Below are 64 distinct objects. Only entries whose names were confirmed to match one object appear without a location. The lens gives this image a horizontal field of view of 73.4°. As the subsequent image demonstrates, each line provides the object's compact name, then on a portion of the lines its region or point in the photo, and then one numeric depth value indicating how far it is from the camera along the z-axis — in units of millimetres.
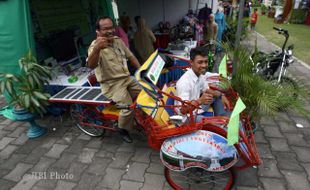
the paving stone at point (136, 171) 3045
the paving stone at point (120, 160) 3313
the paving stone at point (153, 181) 2871
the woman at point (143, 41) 5895
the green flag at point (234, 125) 1829
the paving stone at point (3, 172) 3296
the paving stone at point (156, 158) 3332
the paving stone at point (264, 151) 3255
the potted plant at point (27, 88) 3543
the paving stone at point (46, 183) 3016
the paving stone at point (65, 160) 3396
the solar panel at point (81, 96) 3508
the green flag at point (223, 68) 2738
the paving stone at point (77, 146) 3712
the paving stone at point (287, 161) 3018
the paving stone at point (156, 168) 3120
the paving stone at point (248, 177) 2811
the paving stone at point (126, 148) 3623
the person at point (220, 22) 8445
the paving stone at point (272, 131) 3715
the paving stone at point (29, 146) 3774
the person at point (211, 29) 7914
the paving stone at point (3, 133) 4258
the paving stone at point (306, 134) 3581
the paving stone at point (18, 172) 3207
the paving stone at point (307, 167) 2941
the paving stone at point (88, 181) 2971
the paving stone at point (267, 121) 4052
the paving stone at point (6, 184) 3051
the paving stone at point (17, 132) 4237
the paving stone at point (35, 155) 3545
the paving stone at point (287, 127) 3802
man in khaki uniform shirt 3142
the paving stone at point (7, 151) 3689
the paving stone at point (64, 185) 2981
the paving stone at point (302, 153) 3153
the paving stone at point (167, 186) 2832
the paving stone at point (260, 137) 3580
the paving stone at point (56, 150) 3631
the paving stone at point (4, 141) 3949
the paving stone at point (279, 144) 3378
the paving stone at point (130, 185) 2893
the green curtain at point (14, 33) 3502
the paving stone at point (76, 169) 3152
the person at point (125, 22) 6659
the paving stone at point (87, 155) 3471
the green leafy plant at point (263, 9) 21297
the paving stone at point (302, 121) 3918
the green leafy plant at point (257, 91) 2533
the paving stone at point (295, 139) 3467
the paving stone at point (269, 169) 2922
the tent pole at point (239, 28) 3008
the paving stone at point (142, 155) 3373
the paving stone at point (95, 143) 3788
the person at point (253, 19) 12966
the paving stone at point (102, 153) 3555
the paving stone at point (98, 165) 3225
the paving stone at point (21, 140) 3996
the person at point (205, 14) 8494
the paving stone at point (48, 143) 3857
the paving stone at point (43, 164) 3348
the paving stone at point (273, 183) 2730
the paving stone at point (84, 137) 4027
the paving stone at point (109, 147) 3678
